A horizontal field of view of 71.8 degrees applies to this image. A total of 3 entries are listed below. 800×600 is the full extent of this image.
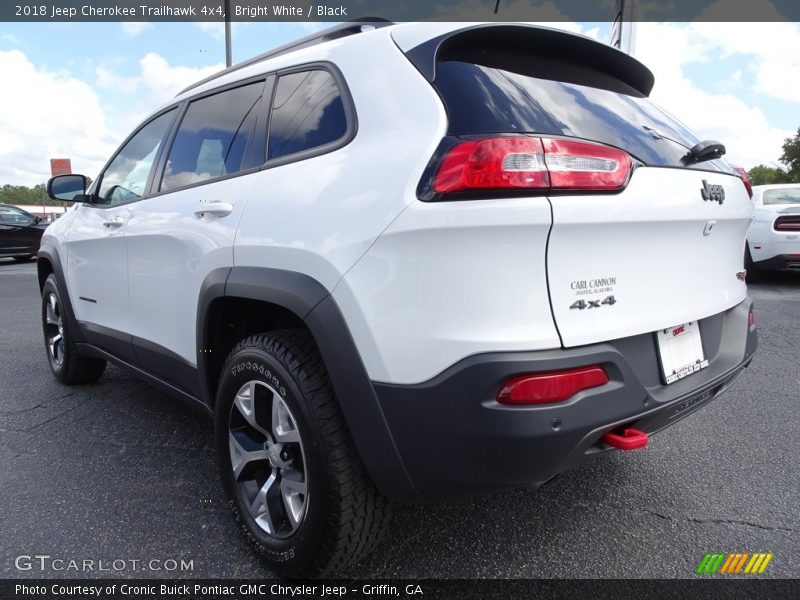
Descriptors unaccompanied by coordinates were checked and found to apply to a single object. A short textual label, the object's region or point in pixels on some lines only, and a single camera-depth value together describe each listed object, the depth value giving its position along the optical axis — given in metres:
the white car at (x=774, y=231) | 7.64
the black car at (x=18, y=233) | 13.80
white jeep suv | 1.40
